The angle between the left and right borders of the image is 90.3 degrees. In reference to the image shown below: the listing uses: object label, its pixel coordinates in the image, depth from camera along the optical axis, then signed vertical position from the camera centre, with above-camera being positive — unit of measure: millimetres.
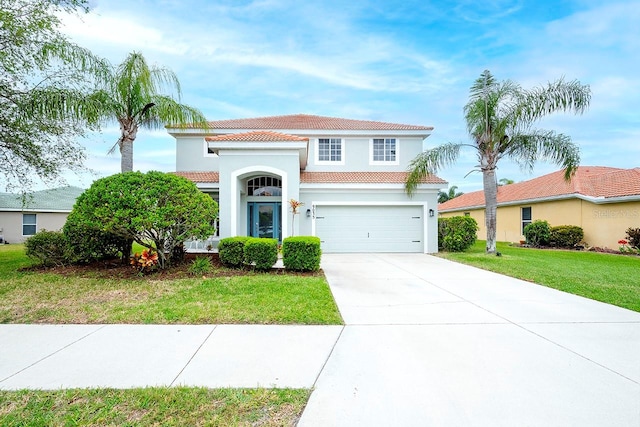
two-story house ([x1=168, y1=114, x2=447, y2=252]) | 13336 +2102
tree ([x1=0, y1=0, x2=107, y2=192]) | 9477 +4545
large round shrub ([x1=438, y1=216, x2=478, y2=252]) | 15656 -520
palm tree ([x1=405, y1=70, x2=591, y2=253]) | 12594 +3885
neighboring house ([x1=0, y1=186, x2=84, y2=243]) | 24359 +635
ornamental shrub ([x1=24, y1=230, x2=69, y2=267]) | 9680 -755
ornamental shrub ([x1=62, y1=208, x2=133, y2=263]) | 9619 -614
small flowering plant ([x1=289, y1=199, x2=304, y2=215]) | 12867 +798
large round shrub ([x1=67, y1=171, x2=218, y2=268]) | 7965 +398
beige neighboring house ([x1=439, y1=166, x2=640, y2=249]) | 16344 +1165
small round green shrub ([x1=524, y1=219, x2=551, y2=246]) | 19188 -587
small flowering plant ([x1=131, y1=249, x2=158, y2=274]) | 8883 -1032
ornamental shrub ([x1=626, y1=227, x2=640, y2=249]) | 15008 -659
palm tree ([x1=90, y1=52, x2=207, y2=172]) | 10680 +4336
